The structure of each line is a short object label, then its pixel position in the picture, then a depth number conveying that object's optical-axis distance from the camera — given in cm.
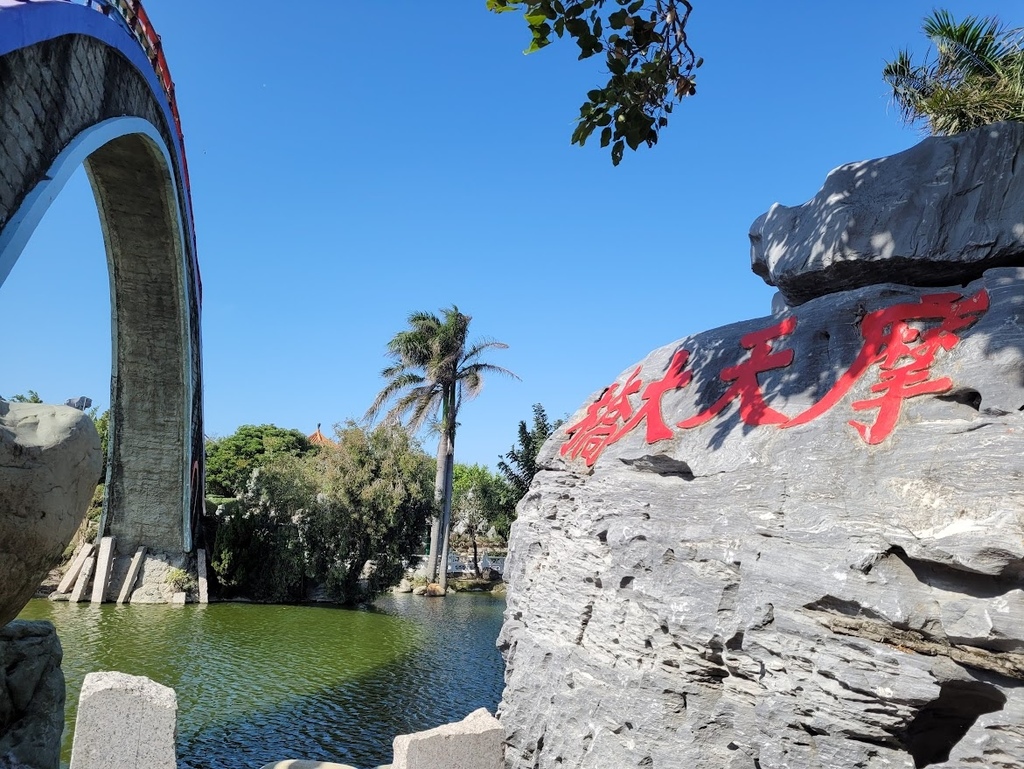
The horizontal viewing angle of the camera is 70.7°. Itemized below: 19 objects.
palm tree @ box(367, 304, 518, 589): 2153
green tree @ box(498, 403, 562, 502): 2300
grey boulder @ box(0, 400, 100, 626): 422
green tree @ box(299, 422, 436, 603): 1772
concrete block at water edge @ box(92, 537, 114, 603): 1625
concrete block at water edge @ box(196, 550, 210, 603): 1720
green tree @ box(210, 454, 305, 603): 1795
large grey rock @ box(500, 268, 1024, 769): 310
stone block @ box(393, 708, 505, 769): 523
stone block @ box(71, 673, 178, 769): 469
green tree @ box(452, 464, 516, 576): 2857
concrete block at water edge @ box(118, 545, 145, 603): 1654
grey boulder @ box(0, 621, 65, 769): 486
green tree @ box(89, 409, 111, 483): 2365
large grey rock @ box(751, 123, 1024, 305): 427
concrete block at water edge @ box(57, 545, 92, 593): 1633
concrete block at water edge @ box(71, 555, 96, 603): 1608
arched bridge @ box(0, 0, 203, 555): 726
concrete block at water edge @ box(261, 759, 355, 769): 566
